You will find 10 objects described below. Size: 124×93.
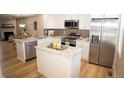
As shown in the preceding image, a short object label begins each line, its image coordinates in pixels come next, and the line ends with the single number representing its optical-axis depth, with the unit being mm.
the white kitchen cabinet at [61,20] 3104
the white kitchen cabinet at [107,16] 2398
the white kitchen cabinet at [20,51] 3061
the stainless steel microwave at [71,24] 3218
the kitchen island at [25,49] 3033
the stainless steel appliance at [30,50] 3102
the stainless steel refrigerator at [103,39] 2467
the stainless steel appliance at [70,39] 3222
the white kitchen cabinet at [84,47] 2986
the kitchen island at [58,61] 1752
